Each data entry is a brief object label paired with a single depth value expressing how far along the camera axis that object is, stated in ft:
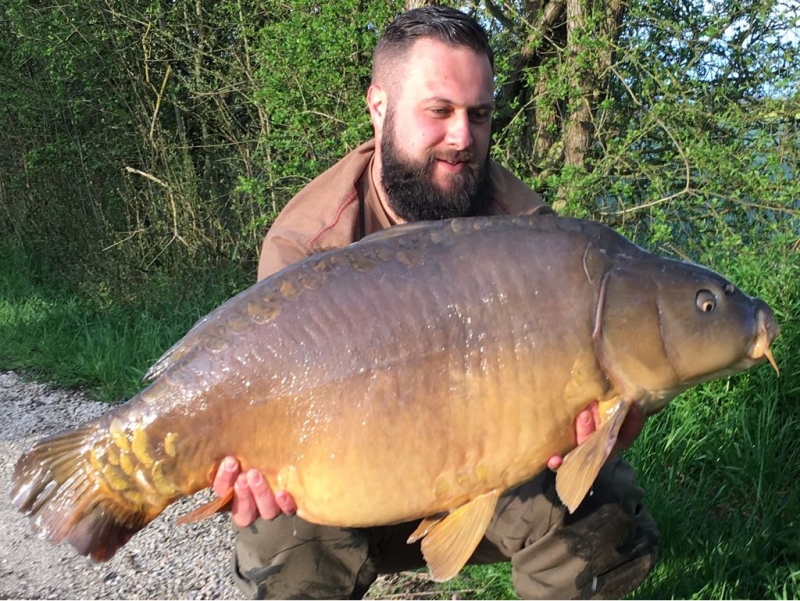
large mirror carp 4.79
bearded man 6.11
